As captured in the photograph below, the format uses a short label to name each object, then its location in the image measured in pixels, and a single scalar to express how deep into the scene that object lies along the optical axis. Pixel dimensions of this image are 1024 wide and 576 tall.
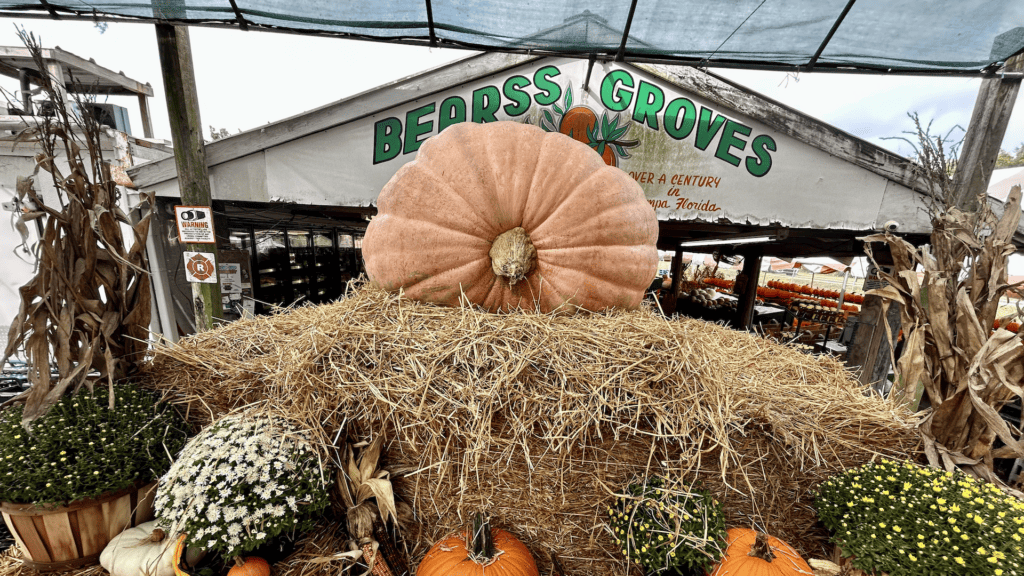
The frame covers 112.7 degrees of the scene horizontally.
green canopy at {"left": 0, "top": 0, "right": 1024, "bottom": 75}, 2.10
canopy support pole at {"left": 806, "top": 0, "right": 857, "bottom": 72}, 2.08
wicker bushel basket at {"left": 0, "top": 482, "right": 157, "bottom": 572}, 1.21
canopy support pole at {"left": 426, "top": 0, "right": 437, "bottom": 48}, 2.25
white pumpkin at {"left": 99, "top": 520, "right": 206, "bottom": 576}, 1.22
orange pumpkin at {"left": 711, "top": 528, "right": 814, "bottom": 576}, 1.24
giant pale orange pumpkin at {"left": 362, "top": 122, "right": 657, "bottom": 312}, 1.57
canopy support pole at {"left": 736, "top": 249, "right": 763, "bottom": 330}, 6.82
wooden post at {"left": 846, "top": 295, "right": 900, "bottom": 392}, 4.12
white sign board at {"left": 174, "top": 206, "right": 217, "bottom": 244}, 2.50
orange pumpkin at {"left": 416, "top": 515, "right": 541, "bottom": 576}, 1.29
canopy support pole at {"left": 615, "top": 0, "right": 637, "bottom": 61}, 2.12
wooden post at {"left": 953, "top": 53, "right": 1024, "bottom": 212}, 2.38
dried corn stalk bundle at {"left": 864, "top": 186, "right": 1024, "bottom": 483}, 1.48
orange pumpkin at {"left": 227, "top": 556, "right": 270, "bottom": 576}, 1.23
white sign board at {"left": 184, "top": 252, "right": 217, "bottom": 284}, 2.59
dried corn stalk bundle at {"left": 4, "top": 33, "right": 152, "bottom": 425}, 1.40
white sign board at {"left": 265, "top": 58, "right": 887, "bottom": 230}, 3.19
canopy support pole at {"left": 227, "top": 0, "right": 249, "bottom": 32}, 2.16
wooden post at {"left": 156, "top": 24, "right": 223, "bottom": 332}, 2.34
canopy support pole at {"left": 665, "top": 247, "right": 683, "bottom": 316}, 8.37
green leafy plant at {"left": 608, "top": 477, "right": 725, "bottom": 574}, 1.15
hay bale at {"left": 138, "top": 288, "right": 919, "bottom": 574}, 1.21
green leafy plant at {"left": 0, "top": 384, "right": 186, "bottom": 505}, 1.17
